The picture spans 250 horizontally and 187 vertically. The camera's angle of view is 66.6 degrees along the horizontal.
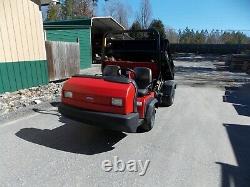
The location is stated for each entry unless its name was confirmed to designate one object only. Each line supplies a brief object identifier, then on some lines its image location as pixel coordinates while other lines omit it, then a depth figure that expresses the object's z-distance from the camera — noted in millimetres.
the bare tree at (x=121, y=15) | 40906
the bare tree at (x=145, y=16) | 33614
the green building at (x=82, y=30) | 10971
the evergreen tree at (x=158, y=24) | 28866
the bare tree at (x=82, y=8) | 35459
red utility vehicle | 3288
